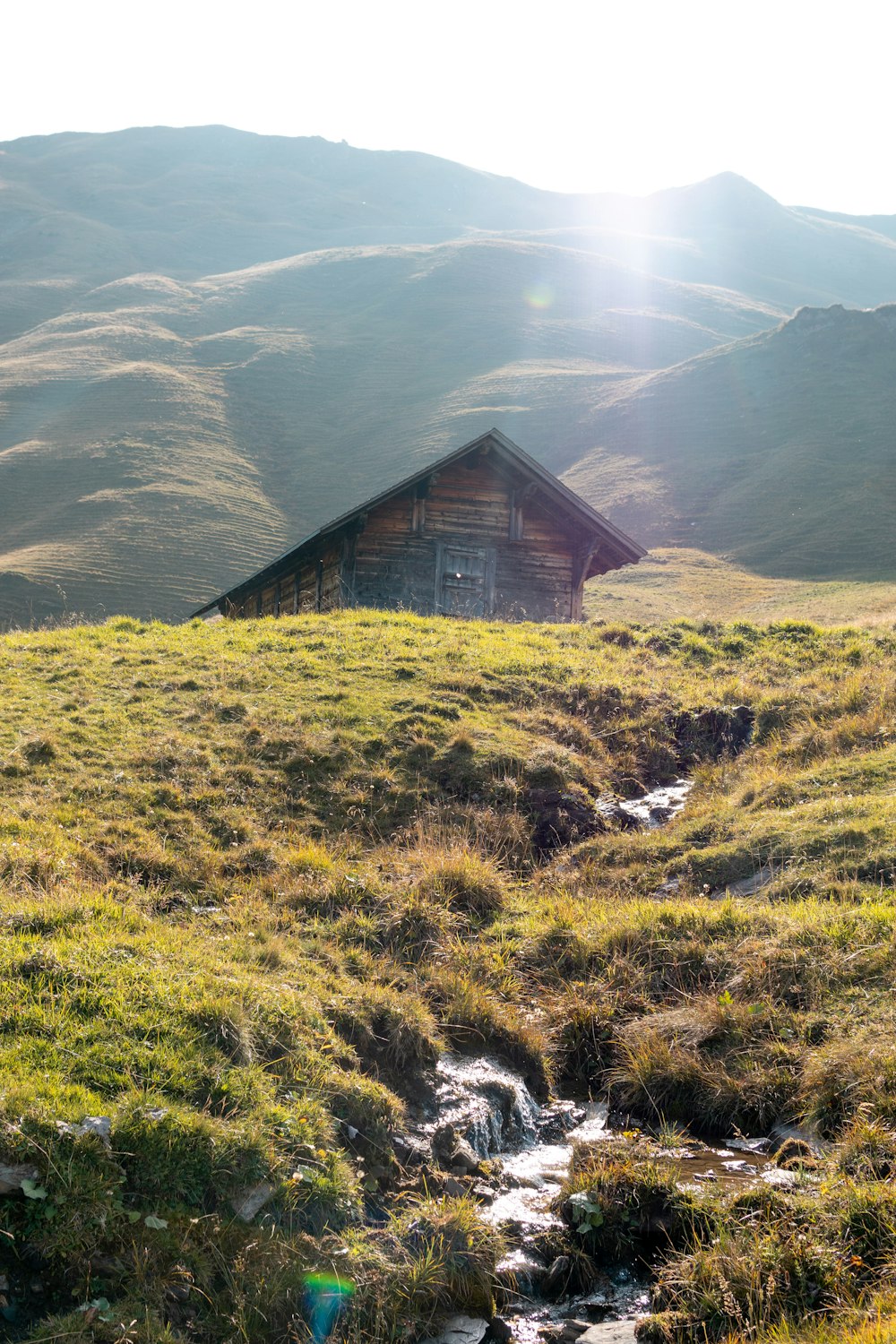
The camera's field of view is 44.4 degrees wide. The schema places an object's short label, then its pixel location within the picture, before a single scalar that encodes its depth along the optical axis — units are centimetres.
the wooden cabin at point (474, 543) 2538
